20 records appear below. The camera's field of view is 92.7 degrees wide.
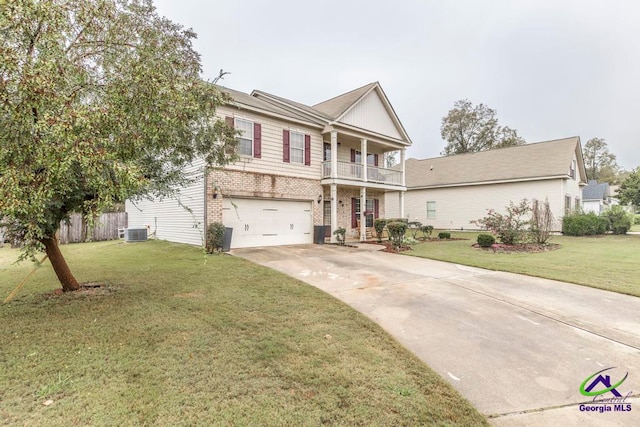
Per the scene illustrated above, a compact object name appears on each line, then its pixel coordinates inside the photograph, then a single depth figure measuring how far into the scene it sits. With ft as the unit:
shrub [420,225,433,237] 55.83
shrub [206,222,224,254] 34.35
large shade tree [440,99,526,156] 133.39
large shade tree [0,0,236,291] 10.02
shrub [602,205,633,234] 66.08
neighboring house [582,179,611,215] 121.49
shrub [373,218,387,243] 51.65
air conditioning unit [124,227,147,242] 46.78
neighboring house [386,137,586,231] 65.98
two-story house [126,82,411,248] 39.65
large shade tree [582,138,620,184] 180.75
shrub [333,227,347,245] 47.01
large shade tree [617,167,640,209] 65.67
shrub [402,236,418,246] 46.91
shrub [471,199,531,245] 43.86
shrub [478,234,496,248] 42.42
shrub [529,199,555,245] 45.24
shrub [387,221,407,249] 42.19
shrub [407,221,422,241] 56.89
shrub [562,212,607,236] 61.46
